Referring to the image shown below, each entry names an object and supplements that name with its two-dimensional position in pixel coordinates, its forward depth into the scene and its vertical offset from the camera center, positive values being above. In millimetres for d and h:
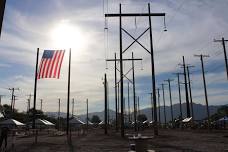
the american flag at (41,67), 30777 +5573
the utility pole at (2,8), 5020 +1865
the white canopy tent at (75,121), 49484 +599
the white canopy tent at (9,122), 40906 +458
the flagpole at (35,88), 41053 +4881
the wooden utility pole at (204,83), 53991 +6815
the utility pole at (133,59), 40009 +8188
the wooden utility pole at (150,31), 28688 +8648
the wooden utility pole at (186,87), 74181 +8399
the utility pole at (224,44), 47109 +12345
